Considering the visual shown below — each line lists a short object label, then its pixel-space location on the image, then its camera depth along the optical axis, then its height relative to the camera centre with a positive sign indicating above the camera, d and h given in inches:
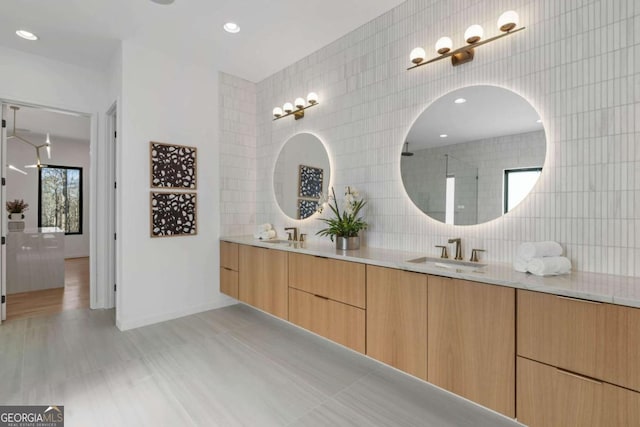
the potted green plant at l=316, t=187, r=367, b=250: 107.5 -4.5
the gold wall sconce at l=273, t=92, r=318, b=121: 133.9 +48.1
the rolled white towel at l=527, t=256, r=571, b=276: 65.4 -11.6
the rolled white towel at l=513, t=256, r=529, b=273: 69.0 -11.9
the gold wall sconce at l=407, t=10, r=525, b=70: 79.0 +48.0
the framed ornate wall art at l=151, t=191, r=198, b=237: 135.3 -1.8
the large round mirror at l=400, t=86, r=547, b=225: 80.0 +16.7
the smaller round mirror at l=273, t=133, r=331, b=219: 133.7 +16.7
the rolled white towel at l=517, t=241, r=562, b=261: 68.4 -8.4
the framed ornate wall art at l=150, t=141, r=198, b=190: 134.6 +20.1
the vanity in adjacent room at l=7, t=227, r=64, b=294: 175.8 -30.5
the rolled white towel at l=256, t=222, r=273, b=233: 146.9 -8.3
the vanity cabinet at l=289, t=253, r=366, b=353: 91.6 -28.4
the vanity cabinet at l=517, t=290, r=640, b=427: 49.9 -26.4
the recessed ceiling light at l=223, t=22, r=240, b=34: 115.8 +70.4
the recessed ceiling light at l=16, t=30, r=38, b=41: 119.9 +69.2
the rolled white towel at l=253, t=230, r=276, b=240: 145.5 -11.6
